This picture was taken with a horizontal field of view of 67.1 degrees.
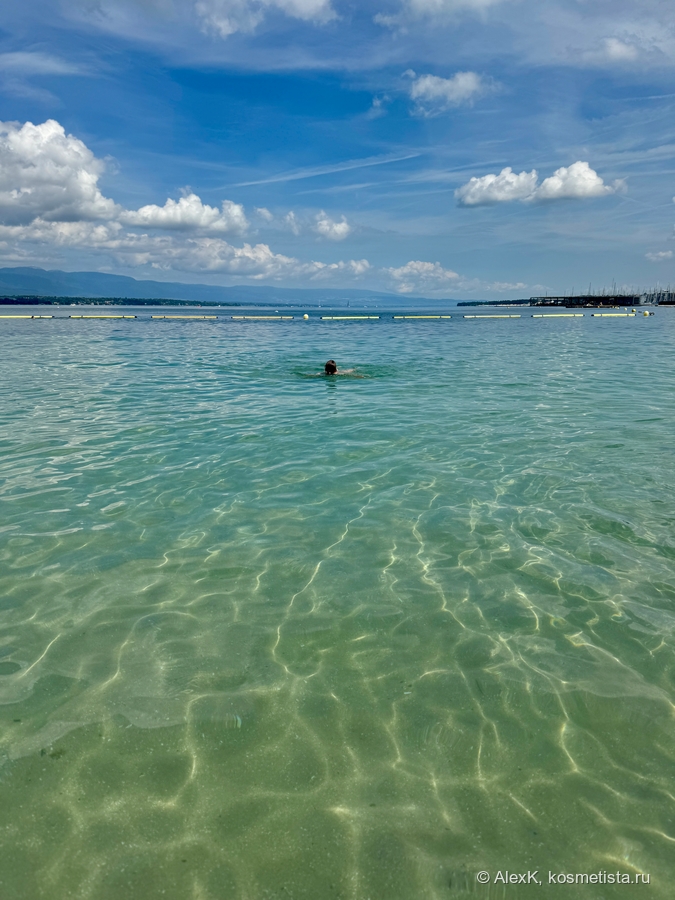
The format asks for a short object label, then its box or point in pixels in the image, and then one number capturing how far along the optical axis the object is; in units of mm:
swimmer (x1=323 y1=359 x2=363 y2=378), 19594
